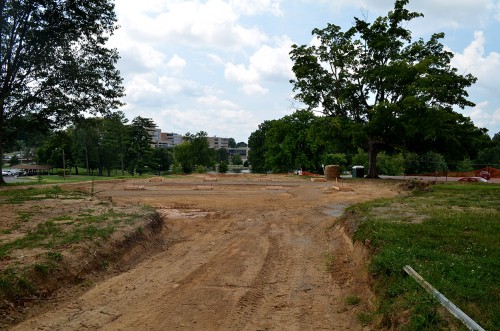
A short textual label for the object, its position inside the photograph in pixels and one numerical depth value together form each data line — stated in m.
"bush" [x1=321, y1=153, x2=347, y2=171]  61.91
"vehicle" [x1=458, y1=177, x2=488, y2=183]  28.15
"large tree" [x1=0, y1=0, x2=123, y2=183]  24.95
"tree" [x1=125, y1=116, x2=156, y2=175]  80.38
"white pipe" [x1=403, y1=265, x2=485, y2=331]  4.02
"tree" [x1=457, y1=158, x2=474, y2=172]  61.58
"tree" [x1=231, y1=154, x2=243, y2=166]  157.50
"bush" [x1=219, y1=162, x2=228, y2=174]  72.20
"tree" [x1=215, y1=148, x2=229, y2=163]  157.02
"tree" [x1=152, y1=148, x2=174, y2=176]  89.38
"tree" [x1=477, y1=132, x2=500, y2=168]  73.32
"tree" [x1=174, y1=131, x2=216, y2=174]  83.88
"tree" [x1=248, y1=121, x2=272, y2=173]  88.12
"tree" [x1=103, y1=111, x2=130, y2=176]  73.50
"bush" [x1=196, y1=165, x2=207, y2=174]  70.47
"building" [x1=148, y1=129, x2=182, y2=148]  190.94
